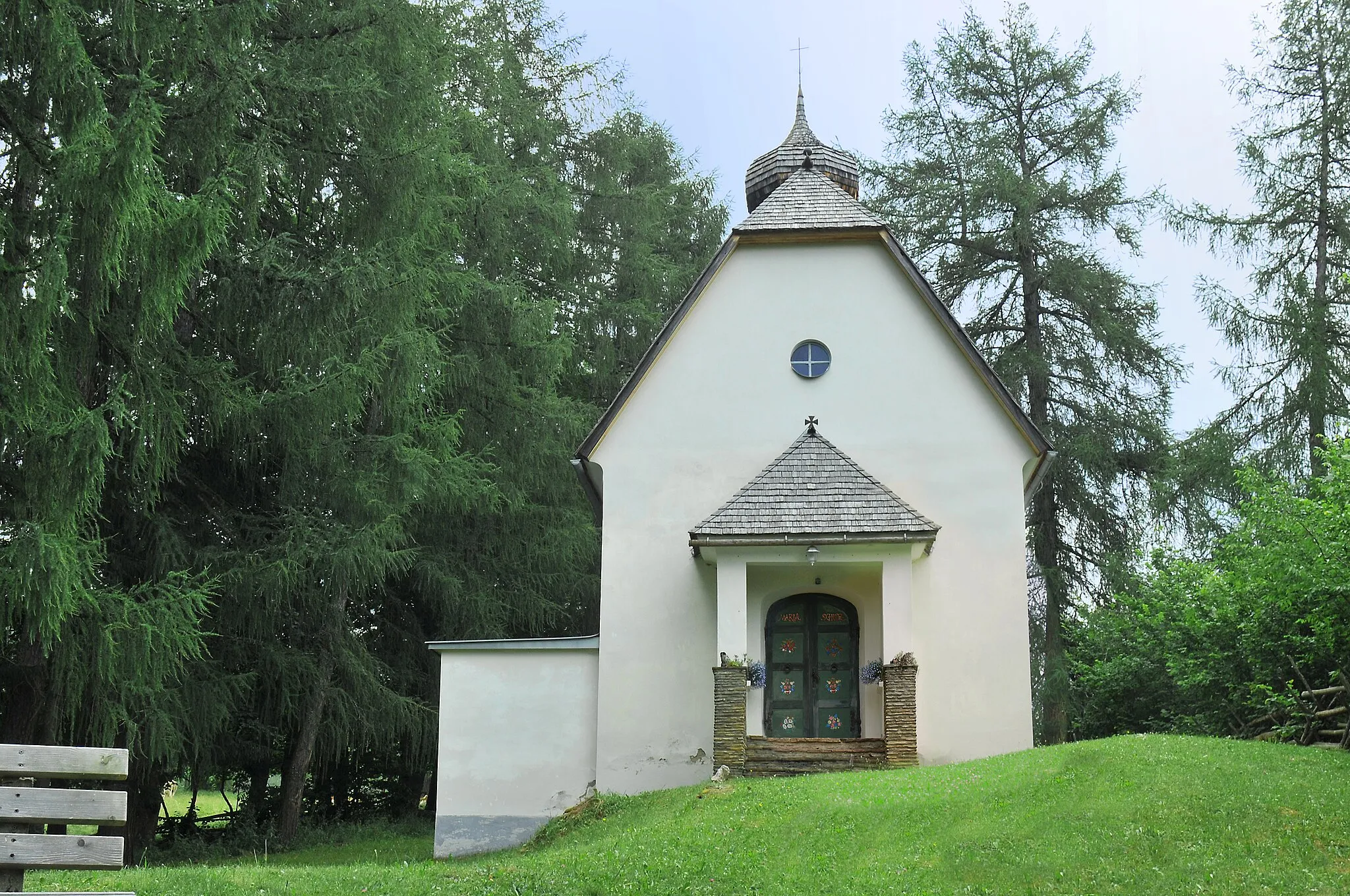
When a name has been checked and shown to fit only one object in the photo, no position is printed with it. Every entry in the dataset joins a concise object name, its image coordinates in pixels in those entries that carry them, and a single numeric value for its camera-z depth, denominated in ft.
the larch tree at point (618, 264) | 90.94
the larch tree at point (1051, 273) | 82.43
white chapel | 51.29
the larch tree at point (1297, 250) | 72.08
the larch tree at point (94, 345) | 40.19
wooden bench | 17.25
